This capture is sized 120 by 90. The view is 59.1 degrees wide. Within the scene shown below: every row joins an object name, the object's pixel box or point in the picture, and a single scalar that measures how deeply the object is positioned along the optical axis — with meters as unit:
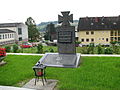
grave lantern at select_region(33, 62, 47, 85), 4.57
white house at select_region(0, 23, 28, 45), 23.19
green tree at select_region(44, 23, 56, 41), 37.21
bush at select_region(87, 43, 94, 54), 10.18
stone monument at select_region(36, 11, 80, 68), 7.02
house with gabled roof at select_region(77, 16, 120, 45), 24.93
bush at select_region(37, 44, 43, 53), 10.89
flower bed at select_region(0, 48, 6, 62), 7.03
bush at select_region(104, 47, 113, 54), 9.85
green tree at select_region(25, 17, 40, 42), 34.76
